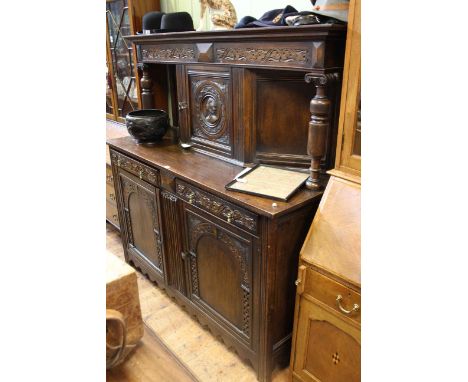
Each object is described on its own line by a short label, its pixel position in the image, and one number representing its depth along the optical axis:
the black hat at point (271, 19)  1.26
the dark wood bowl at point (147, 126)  1.93
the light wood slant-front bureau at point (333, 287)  1.14
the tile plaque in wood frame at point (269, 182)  1.31
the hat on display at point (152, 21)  1.99
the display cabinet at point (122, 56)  2.22
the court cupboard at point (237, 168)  1.25
